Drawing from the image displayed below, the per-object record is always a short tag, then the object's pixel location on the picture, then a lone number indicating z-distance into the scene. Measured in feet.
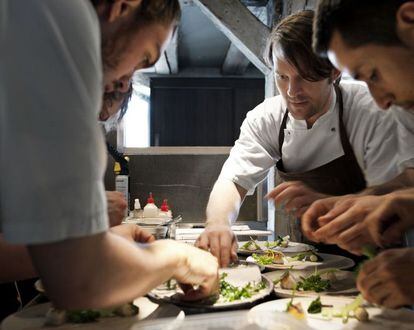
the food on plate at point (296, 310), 3.61
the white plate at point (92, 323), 3.35
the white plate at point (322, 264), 5.38
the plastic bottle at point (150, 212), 9.43
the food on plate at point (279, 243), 6.95
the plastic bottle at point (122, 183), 10.63
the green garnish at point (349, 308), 3.67
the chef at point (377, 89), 3.18
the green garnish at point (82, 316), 3.48
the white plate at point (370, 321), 3.47
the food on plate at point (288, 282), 4.38
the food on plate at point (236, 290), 3.99
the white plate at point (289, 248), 6.44
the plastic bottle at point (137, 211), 9.83
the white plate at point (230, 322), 3.14
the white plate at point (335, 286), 4.22
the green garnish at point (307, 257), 5.82
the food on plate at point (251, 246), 6.59
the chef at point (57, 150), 2.06
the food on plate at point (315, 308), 3.80
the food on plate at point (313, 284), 4.40
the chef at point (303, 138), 6.28
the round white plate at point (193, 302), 3.76
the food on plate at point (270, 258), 5.65
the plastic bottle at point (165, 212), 9.54
